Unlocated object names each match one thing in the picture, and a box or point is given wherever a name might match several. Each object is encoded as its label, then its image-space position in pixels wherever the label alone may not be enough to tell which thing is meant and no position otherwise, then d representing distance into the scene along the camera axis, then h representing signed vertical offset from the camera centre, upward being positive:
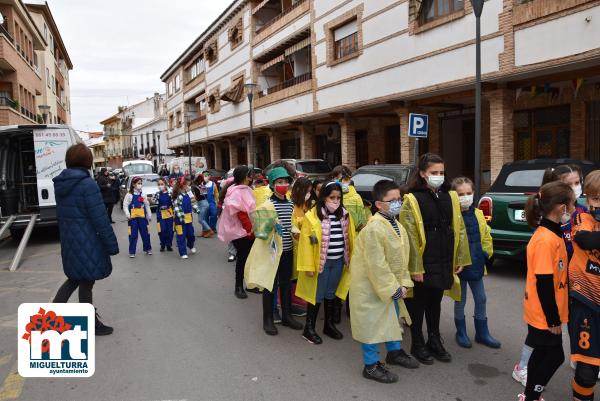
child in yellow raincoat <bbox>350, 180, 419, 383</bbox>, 3.92 -1.02
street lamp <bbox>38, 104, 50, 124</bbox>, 27.28 +2.94
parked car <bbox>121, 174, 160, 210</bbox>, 19.14 -1.10
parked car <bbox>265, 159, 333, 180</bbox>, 16.41 -0.47
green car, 7.02 -0.80
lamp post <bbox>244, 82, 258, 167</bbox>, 22.59 +3.08
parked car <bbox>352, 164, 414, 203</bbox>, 10.24 -0.51
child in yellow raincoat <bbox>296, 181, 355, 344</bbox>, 4.77 -0.94
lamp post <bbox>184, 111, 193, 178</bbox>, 32.94 +2.71
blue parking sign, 10.92 +0.54
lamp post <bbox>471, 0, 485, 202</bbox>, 9.97 +0.78
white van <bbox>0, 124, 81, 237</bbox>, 11.69 -0.16
